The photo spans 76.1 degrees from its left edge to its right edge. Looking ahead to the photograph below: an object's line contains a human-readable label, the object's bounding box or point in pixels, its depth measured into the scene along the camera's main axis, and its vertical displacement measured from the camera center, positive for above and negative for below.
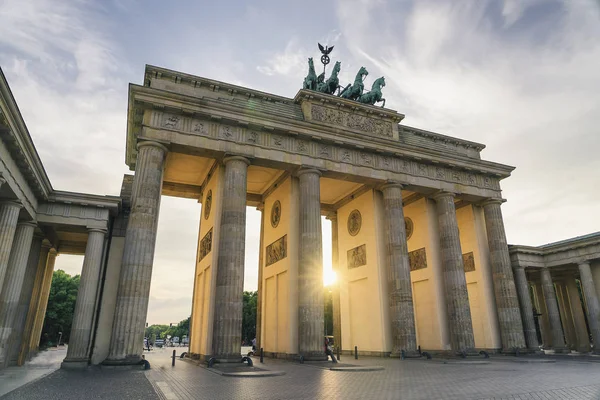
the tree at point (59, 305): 48.22 +2.97
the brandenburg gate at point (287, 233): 17.31 +5.23
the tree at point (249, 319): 70.25 +1.67
